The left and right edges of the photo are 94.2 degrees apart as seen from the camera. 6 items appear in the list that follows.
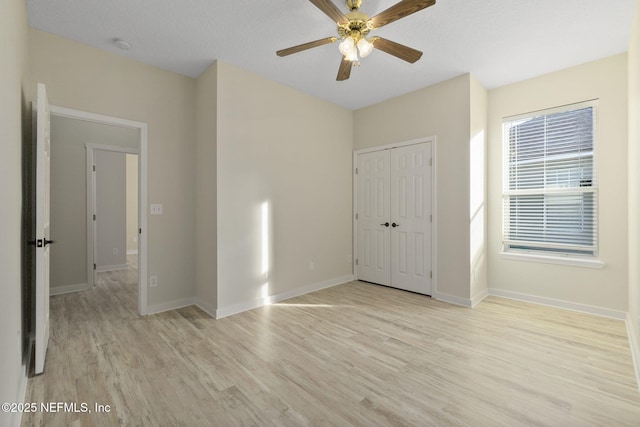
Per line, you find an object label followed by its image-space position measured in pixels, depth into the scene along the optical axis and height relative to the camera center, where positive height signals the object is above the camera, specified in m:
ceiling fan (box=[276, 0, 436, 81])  1.99 +1.36
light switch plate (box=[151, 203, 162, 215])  3.38 +0.04
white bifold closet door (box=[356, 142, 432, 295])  4.08 -0.09
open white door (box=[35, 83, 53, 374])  2.12 -0.16
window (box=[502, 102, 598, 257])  3.42 +0.35
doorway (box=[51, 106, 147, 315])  2.94 +0.42
